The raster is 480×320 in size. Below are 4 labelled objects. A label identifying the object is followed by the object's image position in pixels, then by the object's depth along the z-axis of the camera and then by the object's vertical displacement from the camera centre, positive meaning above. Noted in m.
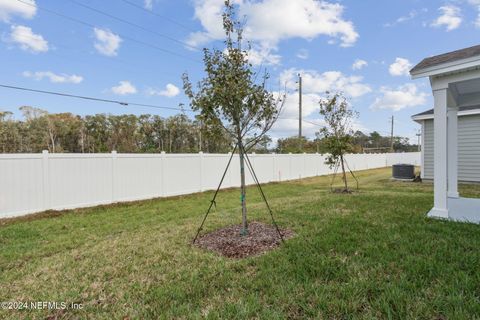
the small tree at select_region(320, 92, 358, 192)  10.42 +1.08
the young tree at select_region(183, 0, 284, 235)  4.24 +0.98
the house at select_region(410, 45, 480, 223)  4.73 +1.25
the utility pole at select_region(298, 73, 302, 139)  21.38 +3.49
